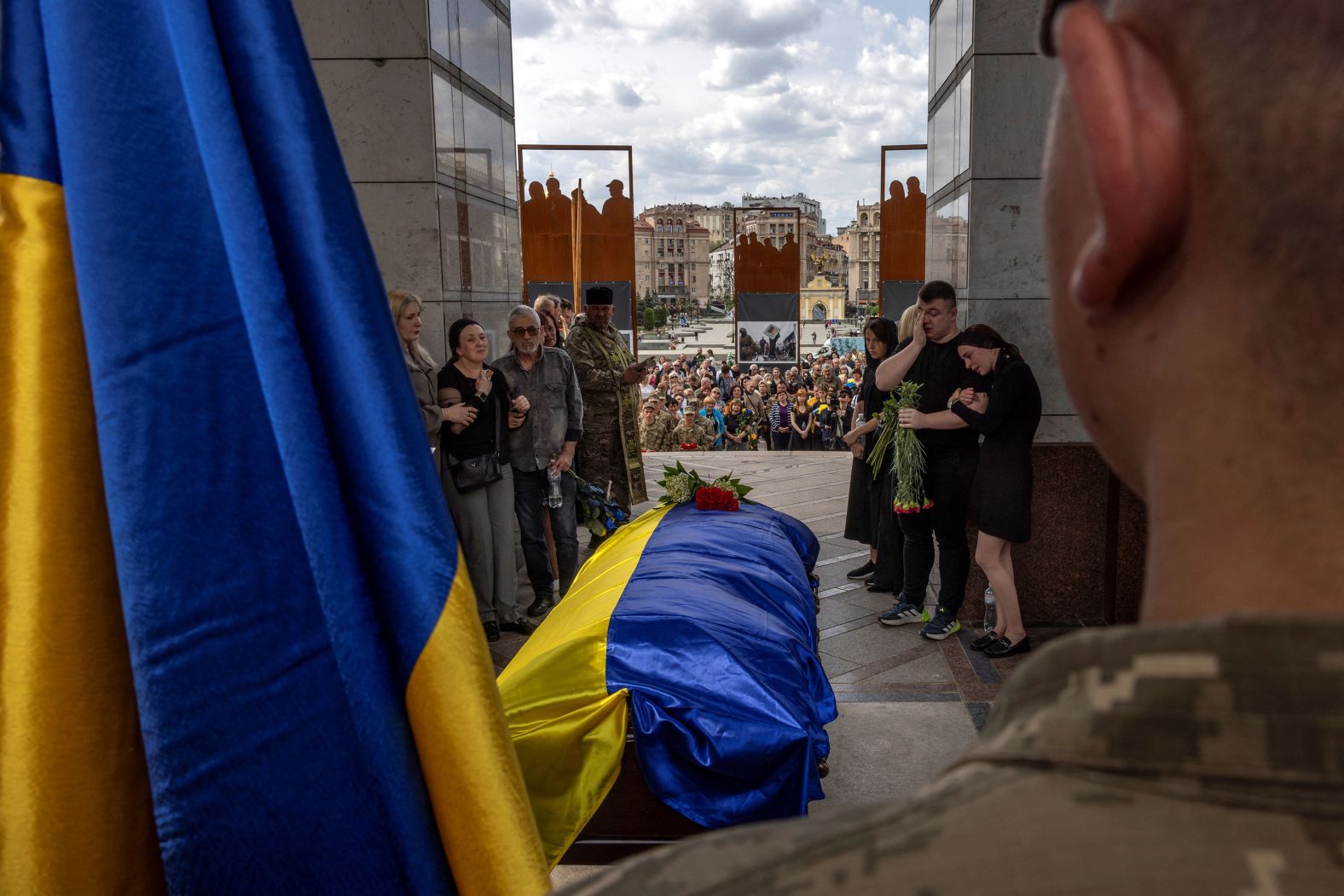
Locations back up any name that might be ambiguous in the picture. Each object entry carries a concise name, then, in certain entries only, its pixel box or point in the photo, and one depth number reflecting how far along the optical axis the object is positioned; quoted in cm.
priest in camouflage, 703
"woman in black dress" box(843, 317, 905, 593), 612
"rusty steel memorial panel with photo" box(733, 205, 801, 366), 1867
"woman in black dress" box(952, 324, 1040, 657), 478
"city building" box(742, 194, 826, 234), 11112
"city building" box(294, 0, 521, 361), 543
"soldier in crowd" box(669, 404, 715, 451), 1384
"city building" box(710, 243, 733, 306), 9750
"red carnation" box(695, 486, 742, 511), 566
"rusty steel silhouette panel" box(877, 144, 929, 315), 1161
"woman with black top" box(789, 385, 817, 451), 1563
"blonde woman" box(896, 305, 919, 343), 576
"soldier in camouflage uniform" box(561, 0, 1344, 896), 39
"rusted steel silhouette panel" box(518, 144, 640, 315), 1105
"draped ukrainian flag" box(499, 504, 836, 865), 309
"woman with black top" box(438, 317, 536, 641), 541
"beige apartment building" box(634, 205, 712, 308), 11188
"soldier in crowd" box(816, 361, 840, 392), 1748
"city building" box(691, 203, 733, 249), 12450
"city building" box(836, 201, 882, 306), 7725
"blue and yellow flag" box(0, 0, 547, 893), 98
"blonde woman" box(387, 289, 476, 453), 504
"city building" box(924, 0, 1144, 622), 550
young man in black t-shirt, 526
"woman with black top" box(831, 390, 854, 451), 1608
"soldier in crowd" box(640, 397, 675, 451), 1377
